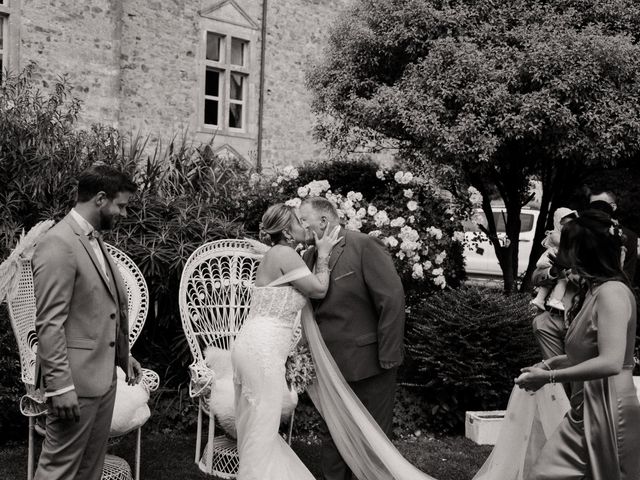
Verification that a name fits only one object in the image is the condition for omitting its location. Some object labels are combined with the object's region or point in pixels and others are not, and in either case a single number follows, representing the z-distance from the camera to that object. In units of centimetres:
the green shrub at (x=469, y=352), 629
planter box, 610
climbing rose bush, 714
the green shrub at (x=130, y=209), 662
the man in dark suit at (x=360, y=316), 443
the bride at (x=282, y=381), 440
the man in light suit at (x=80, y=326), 315
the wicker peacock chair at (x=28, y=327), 448
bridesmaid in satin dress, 298
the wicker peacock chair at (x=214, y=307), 525
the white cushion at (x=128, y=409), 445
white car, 1786
